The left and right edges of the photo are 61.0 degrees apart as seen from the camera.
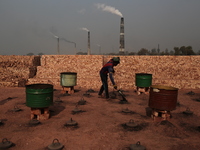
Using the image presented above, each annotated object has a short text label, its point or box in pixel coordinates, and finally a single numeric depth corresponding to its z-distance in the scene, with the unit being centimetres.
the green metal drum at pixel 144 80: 1009
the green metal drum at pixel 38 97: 558
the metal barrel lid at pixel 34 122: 563
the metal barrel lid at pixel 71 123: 547
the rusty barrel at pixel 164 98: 561
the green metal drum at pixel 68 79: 1016
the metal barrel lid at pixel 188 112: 701
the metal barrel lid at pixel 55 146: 400
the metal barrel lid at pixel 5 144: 409
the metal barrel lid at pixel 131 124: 543
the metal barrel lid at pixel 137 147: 401
